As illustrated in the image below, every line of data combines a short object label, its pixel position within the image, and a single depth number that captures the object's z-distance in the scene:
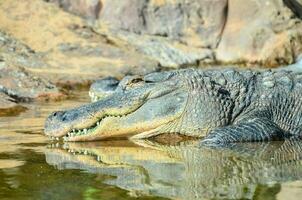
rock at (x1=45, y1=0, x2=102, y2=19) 15.25
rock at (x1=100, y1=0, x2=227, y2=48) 15.65
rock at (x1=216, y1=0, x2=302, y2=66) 15.05
